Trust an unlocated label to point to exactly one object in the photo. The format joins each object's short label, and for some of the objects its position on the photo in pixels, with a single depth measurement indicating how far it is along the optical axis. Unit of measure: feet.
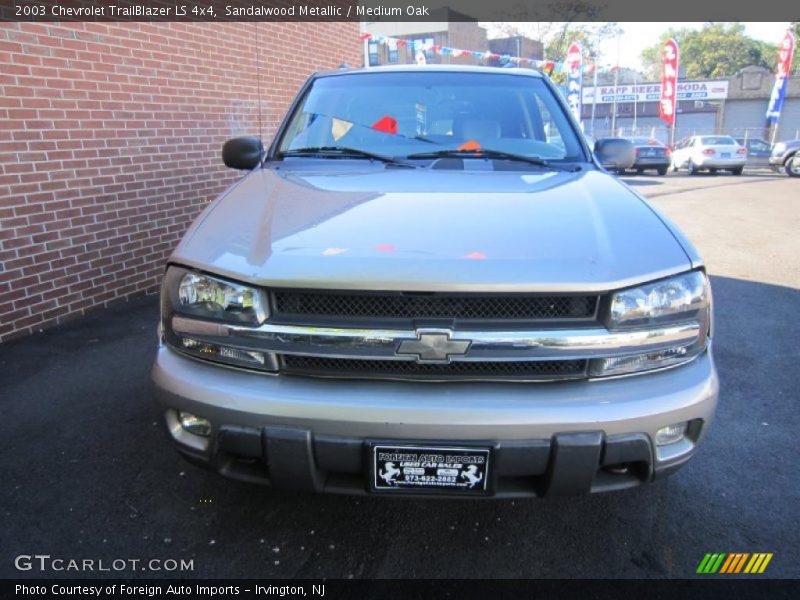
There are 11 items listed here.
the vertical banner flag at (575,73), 68.54
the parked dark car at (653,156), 74.84
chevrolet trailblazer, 5.70
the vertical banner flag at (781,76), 88.74
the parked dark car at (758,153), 82.58
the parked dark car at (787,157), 69.26
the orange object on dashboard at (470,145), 9.65
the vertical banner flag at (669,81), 90.74
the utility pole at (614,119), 137.61
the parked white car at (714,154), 73.67
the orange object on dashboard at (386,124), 10.19
